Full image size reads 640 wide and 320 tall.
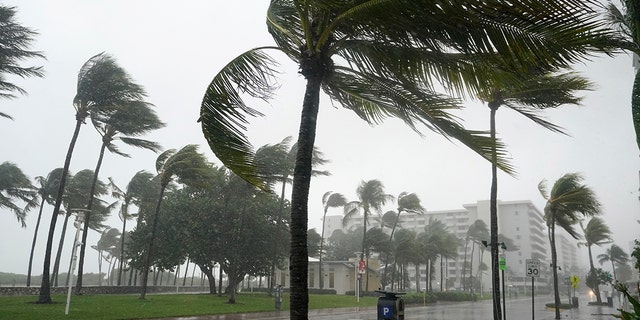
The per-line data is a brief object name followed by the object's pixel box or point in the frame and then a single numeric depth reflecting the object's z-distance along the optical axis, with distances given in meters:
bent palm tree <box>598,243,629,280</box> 75.06
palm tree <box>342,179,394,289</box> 55.81
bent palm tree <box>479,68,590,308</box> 10.34
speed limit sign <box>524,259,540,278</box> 19.19
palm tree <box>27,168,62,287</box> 44.89
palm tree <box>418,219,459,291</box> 67.25
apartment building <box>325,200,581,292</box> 140.75
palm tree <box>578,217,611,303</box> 49.16
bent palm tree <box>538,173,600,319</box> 24.59
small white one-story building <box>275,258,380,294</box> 57.31
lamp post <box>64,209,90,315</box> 18.51
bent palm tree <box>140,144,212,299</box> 28.36
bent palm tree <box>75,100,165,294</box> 25.78
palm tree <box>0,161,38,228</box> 43.50
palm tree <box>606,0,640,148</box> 4.64
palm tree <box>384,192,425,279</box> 55.81
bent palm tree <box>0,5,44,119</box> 21.00
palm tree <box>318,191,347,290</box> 66.69
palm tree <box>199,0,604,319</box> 4.17
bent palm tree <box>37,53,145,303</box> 22.61
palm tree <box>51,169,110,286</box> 48.22
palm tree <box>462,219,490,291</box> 103.87
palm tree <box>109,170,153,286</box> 49.31
